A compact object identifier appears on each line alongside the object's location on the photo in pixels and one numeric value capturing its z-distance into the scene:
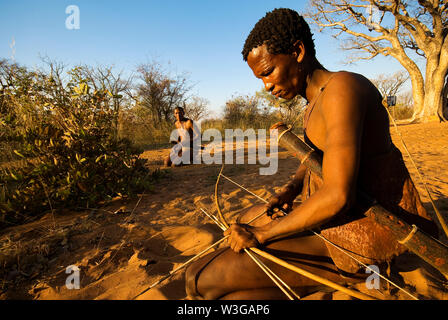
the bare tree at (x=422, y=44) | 11.21
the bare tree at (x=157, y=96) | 16.52
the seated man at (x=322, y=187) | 0.90
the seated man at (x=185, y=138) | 6.41
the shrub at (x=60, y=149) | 2.74
